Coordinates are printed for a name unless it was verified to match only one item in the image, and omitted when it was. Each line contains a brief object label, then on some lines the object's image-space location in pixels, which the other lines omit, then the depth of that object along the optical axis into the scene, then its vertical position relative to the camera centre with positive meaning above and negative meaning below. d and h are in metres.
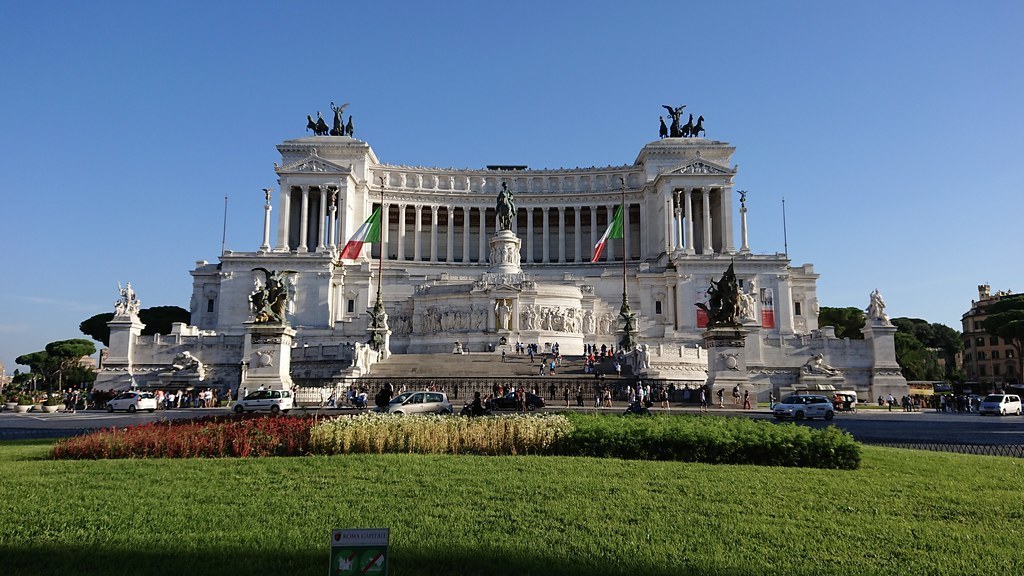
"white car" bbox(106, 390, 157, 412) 38.03 -1.30
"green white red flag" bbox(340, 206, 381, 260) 63.03 +13.32
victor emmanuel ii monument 50.44 +10.33
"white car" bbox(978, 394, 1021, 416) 40.66 -1.58
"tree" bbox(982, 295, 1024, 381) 81.69 +6.80
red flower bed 14.32 -1.35
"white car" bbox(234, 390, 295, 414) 31.03 -1.04
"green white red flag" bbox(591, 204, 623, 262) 61.97 +13.59
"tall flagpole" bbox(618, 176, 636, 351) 51.03 +3.63
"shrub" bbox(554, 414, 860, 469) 13.73 -1.34
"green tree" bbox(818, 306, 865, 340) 90.88 +7.65
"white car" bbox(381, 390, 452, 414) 25.72 -0.94
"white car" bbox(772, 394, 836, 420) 30.80 -1.33
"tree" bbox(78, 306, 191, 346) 86.44 +7.36
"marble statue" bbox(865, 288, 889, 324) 56.66 +5.67
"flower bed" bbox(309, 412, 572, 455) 14.78 -1.27
